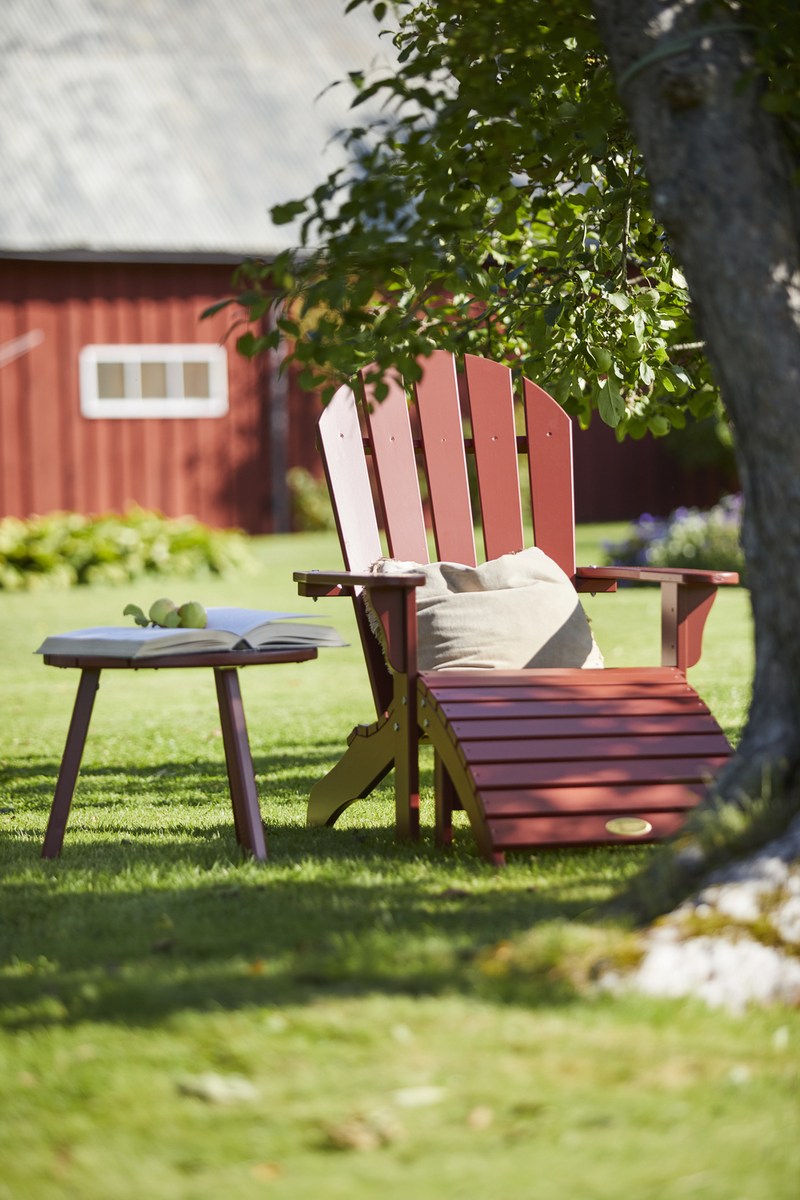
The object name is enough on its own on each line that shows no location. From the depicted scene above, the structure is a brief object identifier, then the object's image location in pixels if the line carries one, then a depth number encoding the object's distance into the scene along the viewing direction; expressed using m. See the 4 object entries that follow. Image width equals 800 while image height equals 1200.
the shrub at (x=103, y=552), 22.94
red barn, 28.30
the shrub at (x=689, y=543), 21.59
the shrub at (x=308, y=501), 29.98
